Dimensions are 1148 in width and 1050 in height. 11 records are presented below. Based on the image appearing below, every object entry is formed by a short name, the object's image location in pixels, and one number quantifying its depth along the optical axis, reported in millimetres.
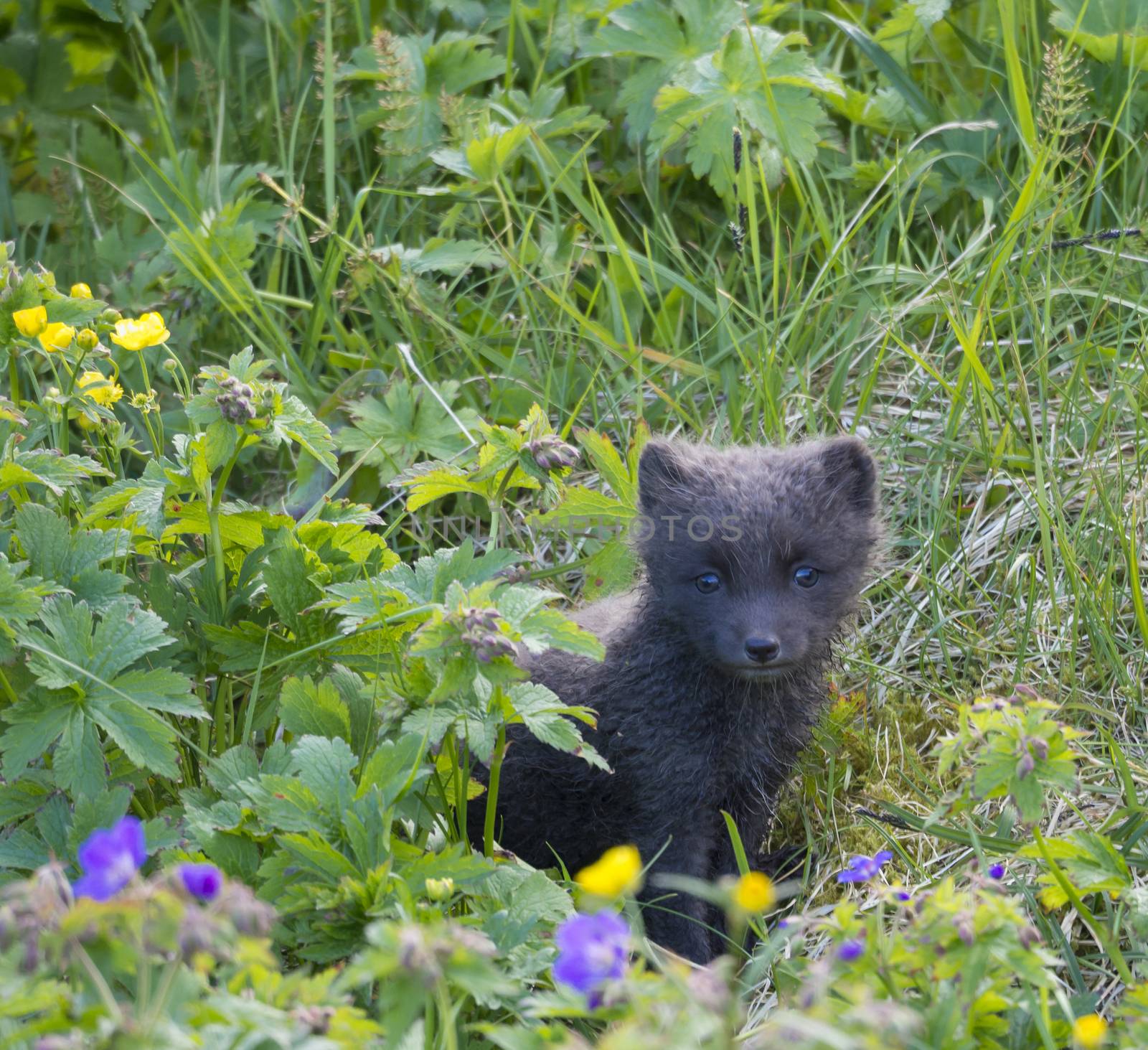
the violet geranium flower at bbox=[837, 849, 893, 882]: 5617
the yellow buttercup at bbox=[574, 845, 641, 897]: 3455
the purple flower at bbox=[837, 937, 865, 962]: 4887
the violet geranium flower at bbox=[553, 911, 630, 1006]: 3766
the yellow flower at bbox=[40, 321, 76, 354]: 7117
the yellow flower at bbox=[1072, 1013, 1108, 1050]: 4164
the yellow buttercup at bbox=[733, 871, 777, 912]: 3506
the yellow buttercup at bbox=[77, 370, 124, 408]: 7297
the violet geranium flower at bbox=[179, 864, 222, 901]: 4305
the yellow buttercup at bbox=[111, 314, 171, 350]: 7205
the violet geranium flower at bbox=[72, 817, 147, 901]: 3932
